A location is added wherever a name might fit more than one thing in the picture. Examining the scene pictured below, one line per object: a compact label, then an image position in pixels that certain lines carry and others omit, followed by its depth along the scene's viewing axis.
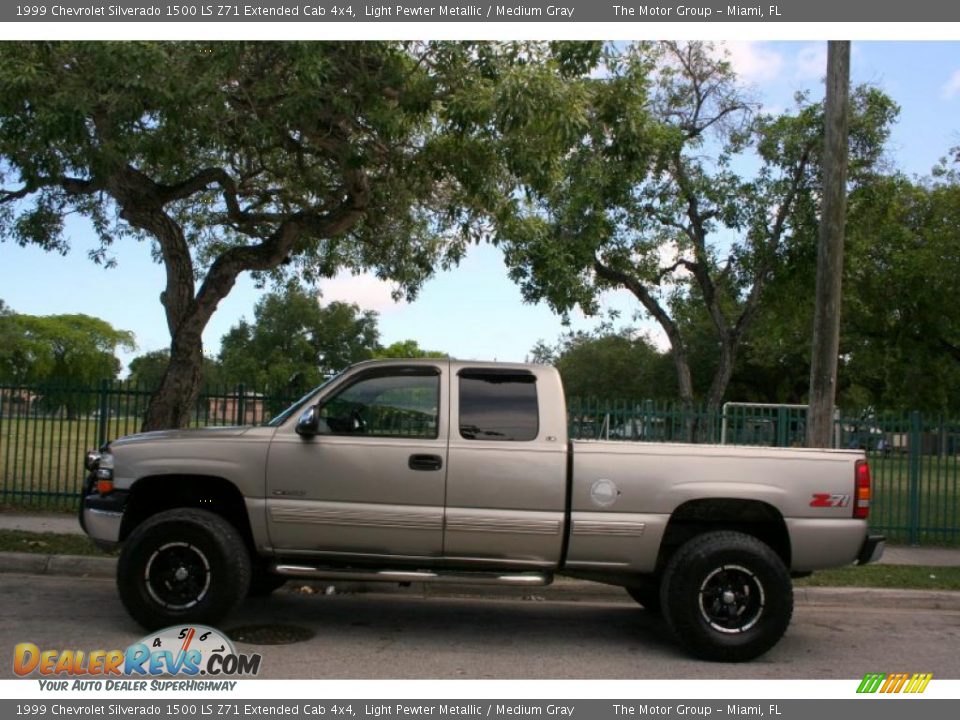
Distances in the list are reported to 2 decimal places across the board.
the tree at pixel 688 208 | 14.64
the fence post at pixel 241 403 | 12.52
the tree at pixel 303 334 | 48.74
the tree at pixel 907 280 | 15.63
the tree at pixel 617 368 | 50.59
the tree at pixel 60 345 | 71.12
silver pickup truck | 6.60
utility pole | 9.86
